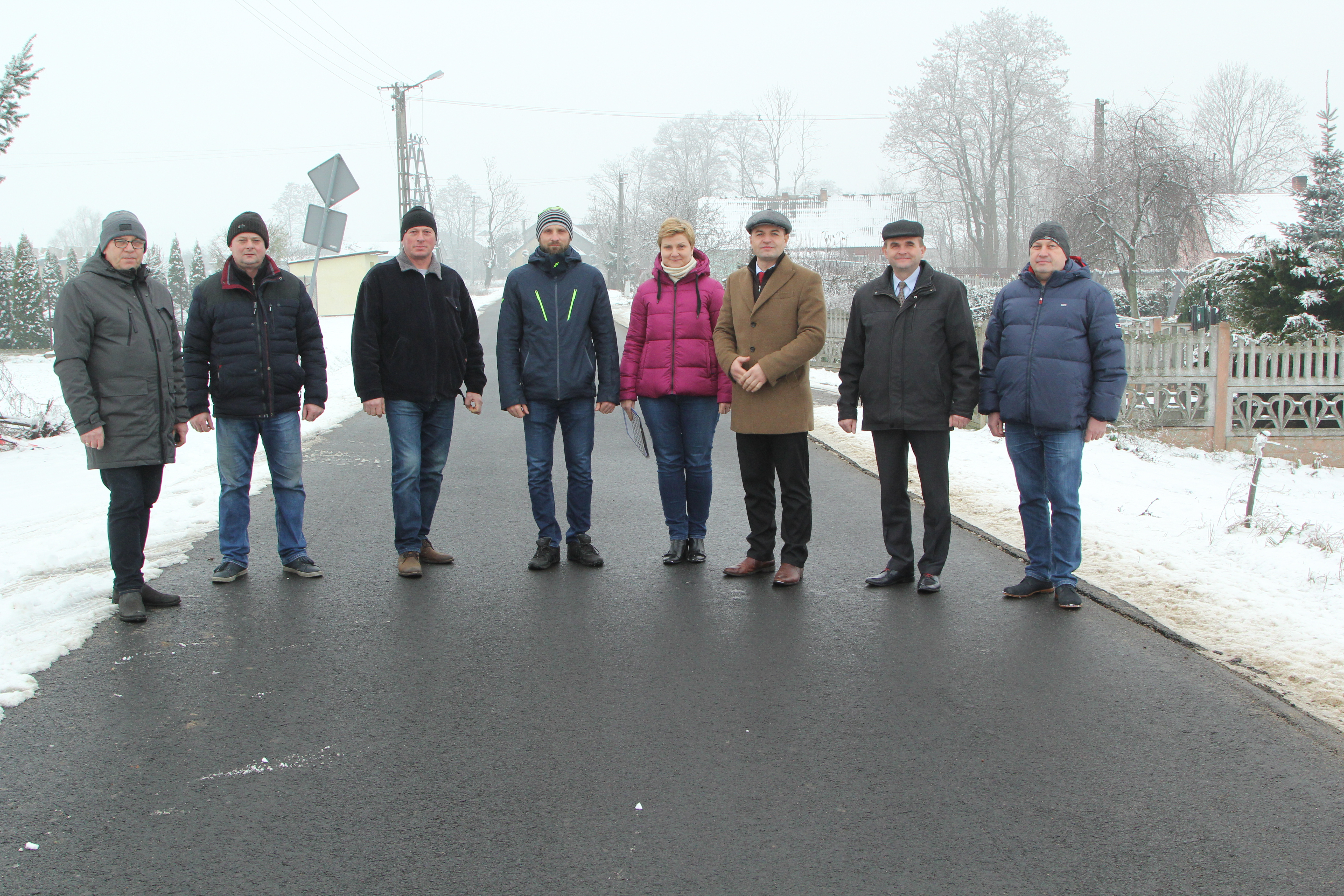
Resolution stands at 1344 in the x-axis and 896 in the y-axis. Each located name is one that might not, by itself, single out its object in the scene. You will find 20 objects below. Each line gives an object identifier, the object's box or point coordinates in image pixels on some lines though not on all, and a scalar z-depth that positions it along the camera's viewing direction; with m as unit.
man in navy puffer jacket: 5.39
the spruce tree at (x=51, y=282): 37.00
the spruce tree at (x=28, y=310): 33.09
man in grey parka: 5.12
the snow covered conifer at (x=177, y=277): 51.06
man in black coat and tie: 5.63
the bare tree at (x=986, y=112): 56.09
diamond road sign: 13.85
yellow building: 47.22
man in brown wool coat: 5.72
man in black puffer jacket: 5.78
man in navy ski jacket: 6.15
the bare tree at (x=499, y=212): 114.62
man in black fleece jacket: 6.00
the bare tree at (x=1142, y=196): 27.30
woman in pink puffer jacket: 6.07
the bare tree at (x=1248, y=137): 62.56
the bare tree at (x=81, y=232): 157.50
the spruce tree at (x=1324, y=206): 14.42
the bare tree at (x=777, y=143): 76.06
